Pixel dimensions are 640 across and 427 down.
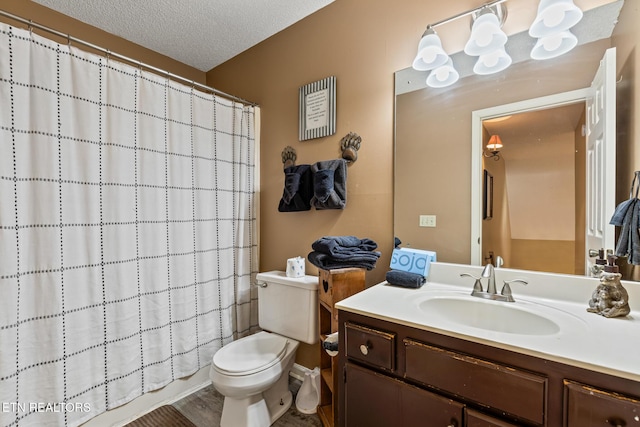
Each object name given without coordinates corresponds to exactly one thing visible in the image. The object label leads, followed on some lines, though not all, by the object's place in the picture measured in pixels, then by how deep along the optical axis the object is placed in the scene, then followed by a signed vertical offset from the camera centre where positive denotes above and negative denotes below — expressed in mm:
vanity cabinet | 658 -478
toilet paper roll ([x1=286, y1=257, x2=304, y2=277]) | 1806 -355
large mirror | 1116 +249
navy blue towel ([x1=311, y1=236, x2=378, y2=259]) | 1374 -170
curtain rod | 1141 +790
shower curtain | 1224 -102
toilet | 1421 -797
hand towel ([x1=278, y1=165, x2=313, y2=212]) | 1801 +155
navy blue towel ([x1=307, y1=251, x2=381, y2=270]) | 1399 -243
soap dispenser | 905 -266
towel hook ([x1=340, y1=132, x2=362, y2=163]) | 1666 +392
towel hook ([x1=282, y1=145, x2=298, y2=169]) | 1980 +392
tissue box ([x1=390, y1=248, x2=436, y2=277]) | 1357 -234
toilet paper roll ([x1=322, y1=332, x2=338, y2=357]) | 1229 -580
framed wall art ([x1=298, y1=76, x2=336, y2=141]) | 1757 +665
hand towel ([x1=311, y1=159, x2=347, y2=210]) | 1620 +163
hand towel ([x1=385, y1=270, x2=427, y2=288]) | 1278 -306
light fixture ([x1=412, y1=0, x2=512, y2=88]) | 1196 +740
